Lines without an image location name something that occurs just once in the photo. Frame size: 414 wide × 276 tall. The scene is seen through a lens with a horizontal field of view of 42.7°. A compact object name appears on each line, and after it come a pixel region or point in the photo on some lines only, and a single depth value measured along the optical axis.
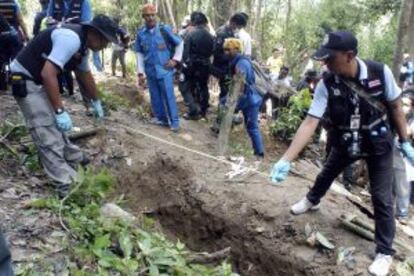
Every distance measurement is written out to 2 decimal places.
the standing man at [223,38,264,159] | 7.42
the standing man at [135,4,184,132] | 7.92
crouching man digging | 4.68
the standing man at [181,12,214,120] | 8.80
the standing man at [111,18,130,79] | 11.70
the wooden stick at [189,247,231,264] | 4.65
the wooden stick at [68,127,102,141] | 6.71
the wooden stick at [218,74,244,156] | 7.25
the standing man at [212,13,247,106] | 8.60
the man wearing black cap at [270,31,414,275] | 4.41
